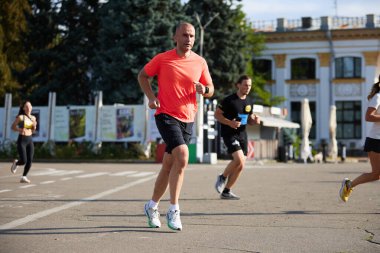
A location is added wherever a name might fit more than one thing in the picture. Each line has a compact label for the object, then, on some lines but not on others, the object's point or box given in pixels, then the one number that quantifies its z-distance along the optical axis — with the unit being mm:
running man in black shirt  11758
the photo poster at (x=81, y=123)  35750
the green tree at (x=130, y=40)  41312
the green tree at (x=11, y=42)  45906
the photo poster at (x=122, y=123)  34406
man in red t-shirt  7703
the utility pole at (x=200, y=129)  31578
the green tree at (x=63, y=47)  45469
